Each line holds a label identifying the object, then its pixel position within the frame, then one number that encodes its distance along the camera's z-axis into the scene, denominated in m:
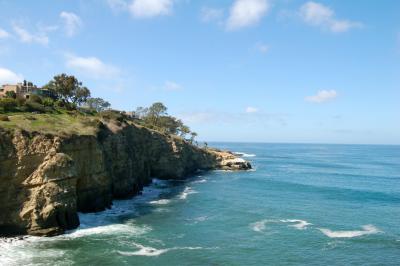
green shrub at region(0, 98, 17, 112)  73.57
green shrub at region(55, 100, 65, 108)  98.19
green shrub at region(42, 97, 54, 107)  89.00
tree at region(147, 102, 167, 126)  183.50
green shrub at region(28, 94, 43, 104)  88.62
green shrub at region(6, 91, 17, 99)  89.71
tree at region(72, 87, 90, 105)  120.94
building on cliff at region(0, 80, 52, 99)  104.38
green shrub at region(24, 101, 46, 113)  79.62
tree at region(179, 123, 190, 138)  184.75
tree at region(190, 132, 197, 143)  183.60
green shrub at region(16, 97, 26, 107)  78.86
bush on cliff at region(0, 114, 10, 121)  61.20
